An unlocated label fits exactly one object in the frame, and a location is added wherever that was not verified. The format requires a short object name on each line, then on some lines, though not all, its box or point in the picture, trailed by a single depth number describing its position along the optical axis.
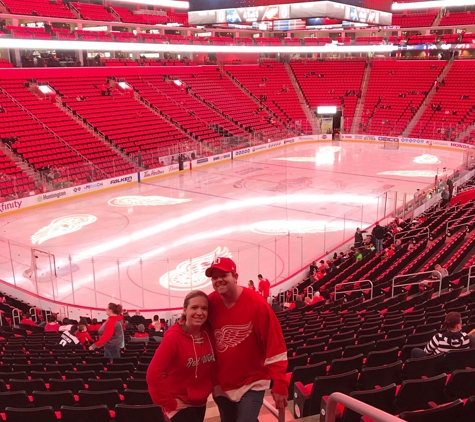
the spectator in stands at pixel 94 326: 10.55
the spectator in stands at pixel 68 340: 8.55
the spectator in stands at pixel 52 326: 10.73
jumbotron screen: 15.13
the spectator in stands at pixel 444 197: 21.48
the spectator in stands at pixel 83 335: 8.96
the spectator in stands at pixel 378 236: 16.39
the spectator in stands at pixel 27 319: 11.58
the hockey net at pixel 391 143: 40.19
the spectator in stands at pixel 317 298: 12.67
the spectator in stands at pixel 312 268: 15.36
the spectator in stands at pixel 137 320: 11.83
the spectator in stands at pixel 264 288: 12.62
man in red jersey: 3.23
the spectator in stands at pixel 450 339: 5.20
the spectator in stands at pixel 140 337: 9.21
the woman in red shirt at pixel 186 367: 3.15
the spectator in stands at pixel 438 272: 10.95
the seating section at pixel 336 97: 47.63
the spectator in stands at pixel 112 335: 6.98
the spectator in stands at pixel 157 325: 10.55
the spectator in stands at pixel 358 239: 17.19
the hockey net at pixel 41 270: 14.89
